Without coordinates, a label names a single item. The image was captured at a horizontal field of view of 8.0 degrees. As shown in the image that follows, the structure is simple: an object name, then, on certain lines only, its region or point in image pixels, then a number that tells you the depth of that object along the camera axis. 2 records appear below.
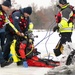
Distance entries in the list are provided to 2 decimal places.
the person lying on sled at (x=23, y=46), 12.67
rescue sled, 12.56
